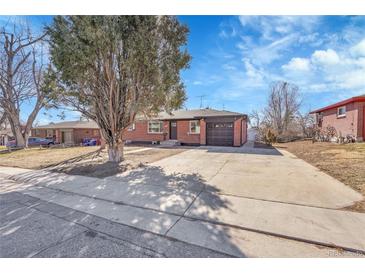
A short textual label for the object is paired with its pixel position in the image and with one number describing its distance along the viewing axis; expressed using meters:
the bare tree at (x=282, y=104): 23.48
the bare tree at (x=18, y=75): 15.84
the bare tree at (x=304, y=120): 22.79
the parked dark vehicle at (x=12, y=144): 20.08
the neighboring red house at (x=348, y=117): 11.74
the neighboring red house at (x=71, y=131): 24.50
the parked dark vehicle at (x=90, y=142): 19.84
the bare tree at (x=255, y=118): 25.83
